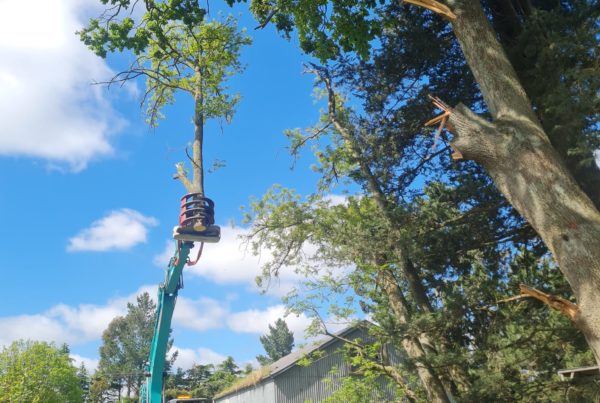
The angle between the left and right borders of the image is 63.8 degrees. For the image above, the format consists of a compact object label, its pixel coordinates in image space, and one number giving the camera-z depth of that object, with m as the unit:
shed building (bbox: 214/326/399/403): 23.84
